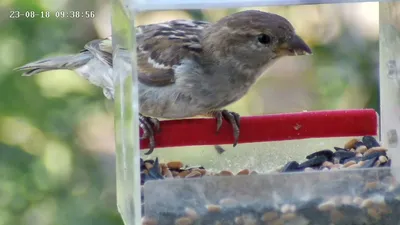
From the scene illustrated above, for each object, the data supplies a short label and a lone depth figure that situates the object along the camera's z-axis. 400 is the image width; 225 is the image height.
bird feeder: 1.77
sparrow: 1.77
